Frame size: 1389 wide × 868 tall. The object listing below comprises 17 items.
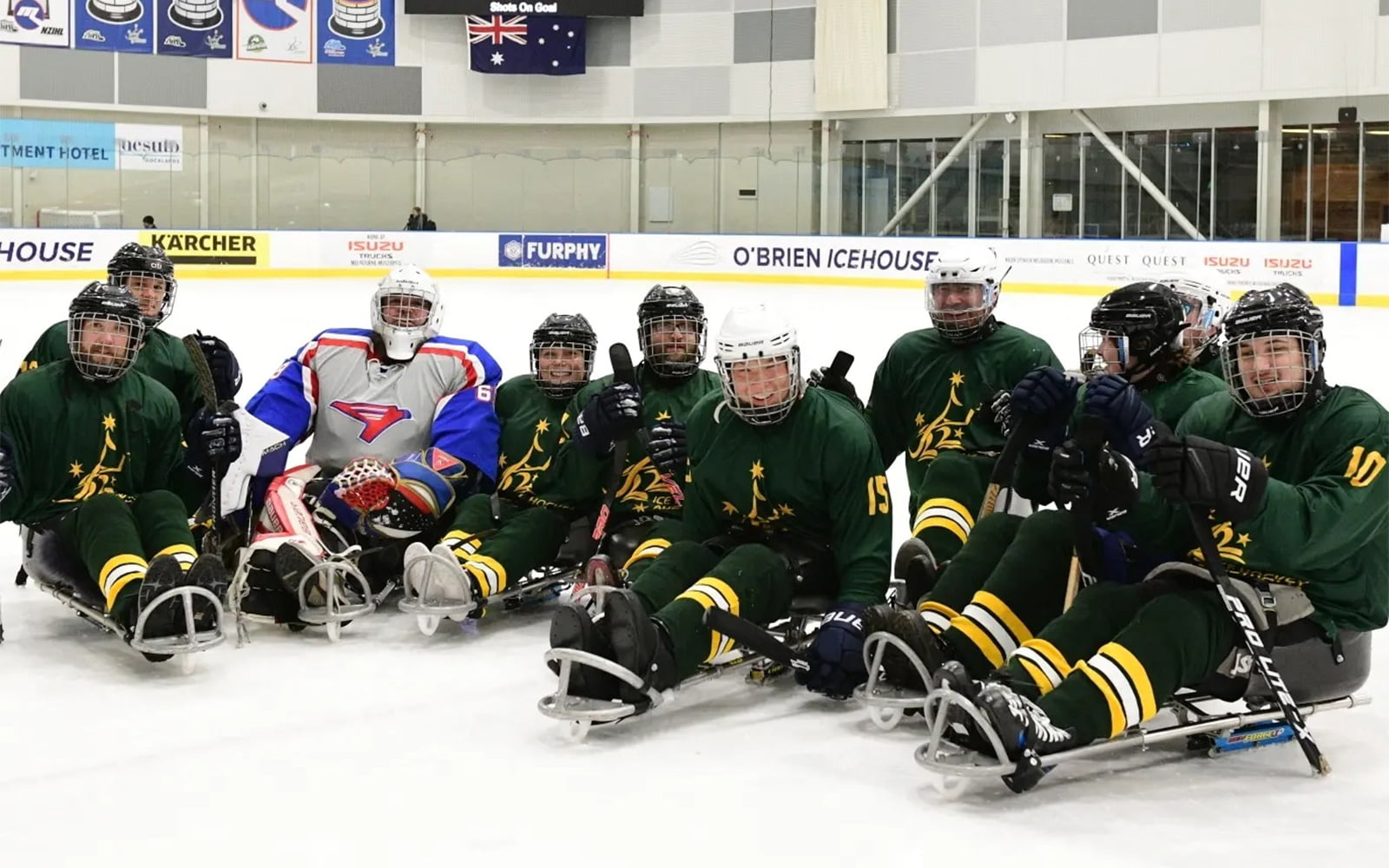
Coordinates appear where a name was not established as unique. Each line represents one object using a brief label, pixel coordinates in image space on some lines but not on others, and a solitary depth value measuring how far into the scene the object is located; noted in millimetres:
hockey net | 21750
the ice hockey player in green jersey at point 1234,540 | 2918
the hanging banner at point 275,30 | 24453
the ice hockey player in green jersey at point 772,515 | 3600
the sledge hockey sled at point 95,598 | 3807
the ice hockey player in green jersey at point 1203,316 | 3975
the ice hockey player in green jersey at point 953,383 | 4301
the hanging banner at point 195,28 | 24109
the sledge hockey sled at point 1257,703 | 3094
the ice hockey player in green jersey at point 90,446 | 4191
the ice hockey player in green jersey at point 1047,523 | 3334
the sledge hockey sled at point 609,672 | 3359
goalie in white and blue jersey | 4676
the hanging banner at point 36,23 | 23141
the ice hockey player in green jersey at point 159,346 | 5094
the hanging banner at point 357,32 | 24953
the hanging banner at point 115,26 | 23703
